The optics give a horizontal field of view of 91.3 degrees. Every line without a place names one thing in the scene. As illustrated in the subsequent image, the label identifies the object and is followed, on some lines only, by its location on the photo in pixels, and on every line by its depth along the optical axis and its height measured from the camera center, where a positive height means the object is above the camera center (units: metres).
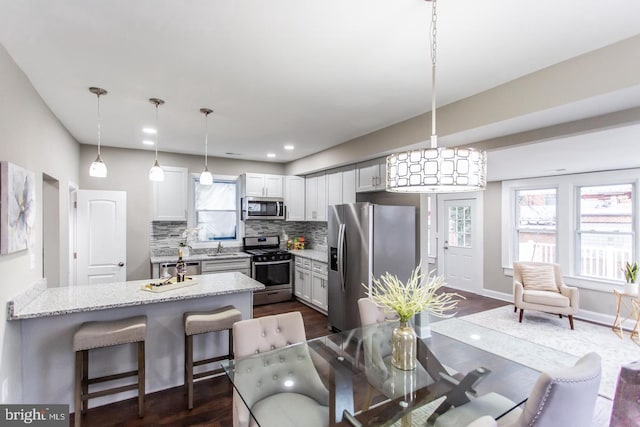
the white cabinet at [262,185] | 5.57 +0.48
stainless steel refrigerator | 3.71 -0.47
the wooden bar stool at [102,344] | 2.17 -0.94
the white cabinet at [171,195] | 4.99 +0.27
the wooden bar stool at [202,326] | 2.50 -0.94
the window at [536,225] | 5.47 -0.27
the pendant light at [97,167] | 2.63 +0.38
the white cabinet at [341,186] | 4.64 +0.40
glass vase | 1.82 -0.80
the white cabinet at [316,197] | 5.35 +0.24
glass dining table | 1.52 -0.97
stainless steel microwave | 5.54 +0.06
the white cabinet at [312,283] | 4.75 -1.17
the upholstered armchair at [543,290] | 4.39 -1.19
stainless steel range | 5.30 -1.04
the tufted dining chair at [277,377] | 1.55 -0.96
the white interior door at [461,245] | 6.37 -0.72
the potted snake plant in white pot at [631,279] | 4.11 -0.93
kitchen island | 2.28 -0.92
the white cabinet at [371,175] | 4.09 +0.49
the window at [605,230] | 4.64 -0.30
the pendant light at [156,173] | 2.98 +0.37
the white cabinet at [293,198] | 5.93 +0.25
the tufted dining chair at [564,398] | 1.22 -0.75
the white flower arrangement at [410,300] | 1.80 -0.52
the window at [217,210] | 5.58 +0.03
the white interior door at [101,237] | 4.31 -0.35
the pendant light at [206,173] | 3.19 +0.41
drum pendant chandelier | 1.42 +0.20
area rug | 2.18 -1.64
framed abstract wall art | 1.87 +0.03
